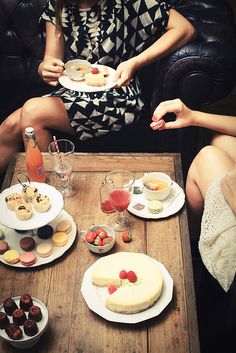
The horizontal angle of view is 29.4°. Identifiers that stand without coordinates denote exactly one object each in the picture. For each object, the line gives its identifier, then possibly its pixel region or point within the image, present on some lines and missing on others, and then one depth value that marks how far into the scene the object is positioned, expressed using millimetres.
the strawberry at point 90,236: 1404
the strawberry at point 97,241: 1401
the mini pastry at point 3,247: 1412
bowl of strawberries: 1396
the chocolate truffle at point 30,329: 1155
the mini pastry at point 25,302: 1216
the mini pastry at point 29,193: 1466
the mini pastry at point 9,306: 1207
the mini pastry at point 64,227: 1471
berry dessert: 1235
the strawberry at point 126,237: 1448
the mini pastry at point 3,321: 1178
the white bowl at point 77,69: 1995
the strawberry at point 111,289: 1287
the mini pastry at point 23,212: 1379
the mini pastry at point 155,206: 1529
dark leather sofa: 2068
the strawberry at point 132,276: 1287
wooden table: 1185
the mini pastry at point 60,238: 1427
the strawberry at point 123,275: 1295
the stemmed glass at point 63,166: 1625
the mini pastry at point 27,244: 1419
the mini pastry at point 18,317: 1186
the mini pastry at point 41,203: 1413
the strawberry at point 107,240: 1409
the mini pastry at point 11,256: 1367
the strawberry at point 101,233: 1417
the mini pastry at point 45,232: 1459
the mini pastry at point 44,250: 1394
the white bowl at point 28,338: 1144
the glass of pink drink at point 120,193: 1455
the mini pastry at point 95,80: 1927
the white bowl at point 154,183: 1570
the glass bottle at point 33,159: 1591
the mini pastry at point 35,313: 1196
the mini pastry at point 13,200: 1424
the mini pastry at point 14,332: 1148
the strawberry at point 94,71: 2004
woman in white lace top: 1439
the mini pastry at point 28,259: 1366
